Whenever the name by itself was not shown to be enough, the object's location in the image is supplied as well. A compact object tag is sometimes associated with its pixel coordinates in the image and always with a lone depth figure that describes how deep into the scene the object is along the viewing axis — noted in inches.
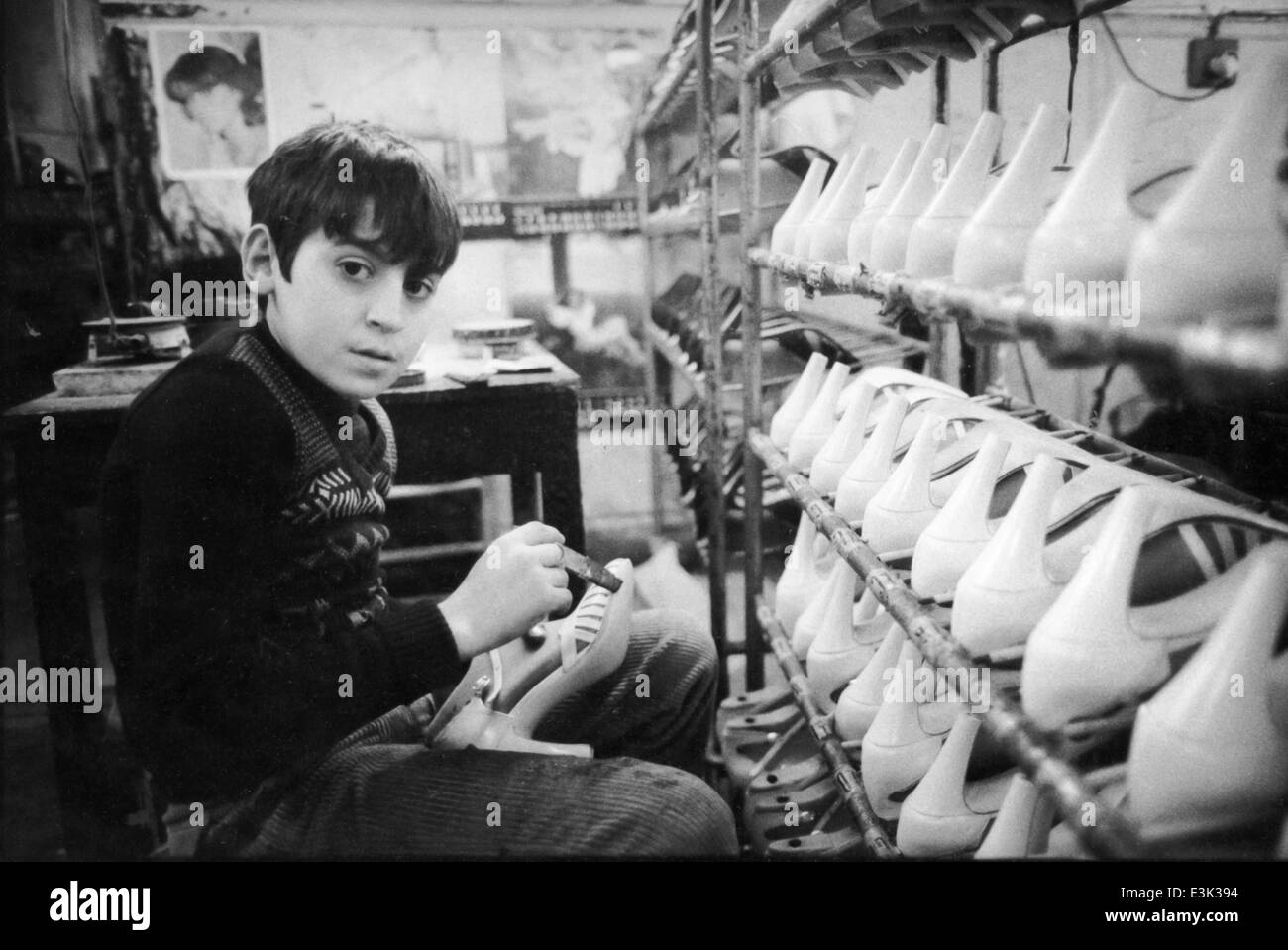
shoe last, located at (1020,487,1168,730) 32.5
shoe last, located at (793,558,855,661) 57.7
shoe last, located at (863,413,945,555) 49.4
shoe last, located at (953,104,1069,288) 36.4
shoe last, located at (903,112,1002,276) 41.8
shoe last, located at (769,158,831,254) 66.0
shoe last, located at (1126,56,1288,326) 26.5
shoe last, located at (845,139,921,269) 51.2
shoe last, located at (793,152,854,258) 60.5
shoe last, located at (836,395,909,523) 54.2
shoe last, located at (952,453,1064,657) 37.4
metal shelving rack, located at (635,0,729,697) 81.9
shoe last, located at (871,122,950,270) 47.0
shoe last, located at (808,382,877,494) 59.3
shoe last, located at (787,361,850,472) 64.9
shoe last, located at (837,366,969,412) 62.2
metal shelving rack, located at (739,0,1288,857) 24.7
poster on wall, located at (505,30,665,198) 115.5
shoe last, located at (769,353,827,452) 70.6
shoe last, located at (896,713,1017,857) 43.6
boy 45.3
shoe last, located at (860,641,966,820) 48.1
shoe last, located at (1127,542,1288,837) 28.4
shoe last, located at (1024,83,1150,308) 30.7
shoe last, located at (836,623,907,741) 51.7
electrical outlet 67.7
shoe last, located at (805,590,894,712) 57.4
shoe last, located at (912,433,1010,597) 42.9
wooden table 64.4
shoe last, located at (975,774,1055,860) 39.3
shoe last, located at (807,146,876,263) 57.4
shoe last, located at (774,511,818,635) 66.4
